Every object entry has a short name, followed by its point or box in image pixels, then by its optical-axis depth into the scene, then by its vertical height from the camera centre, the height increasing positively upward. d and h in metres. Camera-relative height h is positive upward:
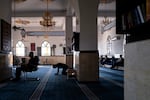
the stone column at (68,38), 9.19 +0.97
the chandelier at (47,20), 8.66 +2.04
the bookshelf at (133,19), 1.61 +0.43
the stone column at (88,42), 4.93 +0.36
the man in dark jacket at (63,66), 6.80 -0.69
